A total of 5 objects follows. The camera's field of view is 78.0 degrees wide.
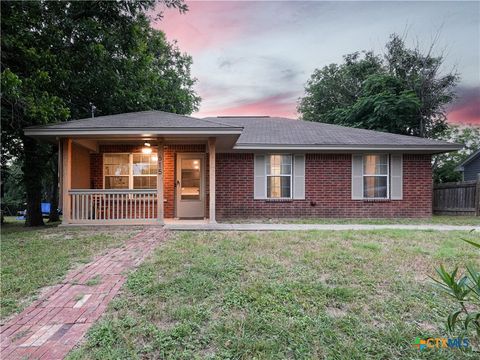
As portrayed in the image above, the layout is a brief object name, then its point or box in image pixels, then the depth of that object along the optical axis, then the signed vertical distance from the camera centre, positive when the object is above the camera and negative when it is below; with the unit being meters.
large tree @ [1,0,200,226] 7.50 +3.79
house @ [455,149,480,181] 21.68 +1.27
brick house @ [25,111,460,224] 10.42 +0.35
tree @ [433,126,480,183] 20.91 +2.40
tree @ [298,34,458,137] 19.05 +5.90
